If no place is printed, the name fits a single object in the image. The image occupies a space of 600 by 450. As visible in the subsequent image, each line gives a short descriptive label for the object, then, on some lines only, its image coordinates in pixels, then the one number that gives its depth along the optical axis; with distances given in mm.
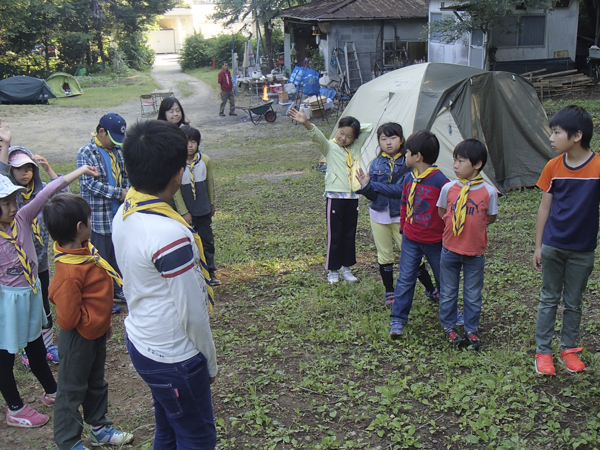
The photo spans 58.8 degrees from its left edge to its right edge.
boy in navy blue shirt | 3178
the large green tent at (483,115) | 8062
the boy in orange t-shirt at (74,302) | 2789
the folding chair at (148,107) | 19178
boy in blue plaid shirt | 4367
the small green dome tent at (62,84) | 26245
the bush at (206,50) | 37125
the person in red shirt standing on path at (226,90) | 18125
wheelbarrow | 16781
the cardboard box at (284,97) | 19406
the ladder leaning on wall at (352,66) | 20000
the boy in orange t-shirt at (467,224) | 3557
